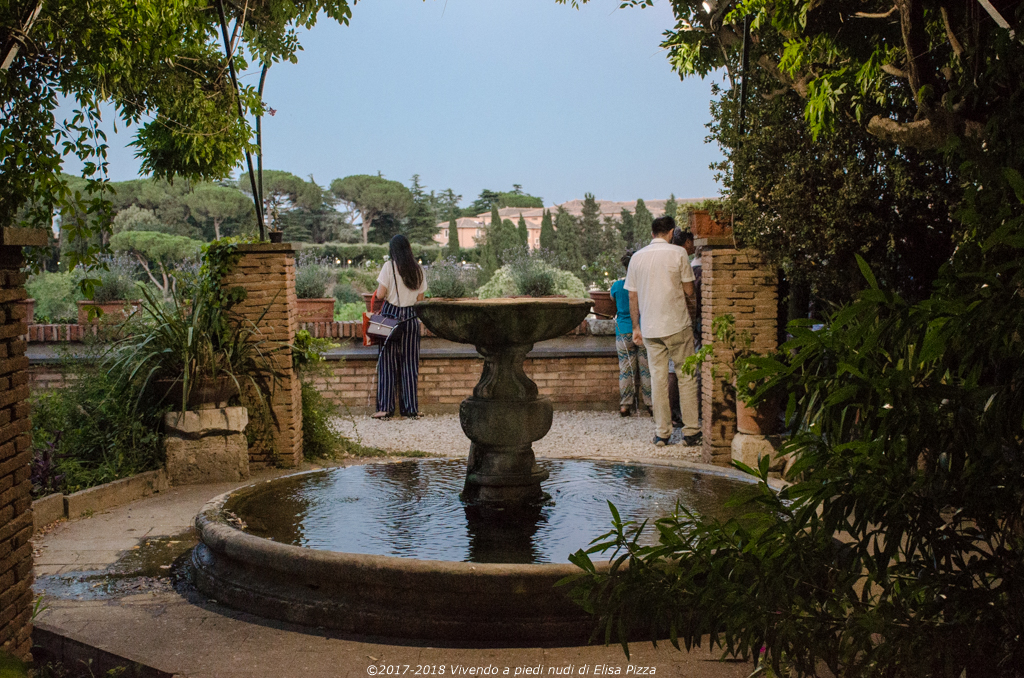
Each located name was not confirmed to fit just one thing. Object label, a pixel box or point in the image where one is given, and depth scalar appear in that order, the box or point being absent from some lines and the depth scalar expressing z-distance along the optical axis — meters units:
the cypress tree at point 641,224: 31.79
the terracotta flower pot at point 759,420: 6.46
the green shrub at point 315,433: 7.27
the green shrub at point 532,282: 13.30
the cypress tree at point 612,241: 28.25
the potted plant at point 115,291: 13.79
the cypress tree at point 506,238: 28.03
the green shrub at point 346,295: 17.06
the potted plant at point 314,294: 13.73
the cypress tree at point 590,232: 28.84
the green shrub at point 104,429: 6.11
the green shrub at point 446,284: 13.69
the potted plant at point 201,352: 6.22
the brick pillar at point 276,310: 6.67
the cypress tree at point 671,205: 34.28
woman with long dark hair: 9.22
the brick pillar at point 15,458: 2.95
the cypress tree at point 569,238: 26.77
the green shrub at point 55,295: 15.05
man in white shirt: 7.46
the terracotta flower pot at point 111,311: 7.02
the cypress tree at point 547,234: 30.91
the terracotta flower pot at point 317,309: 13.73
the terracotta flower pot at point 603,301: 12.23
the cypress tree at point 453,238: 32.84
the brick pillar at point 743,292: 6.73
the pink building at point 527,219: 43.00
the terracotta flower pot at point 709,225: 6.86
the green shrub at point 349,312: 15.11
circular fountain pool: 3.43
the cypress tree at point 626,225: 33.09
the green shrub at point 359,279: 18.17
